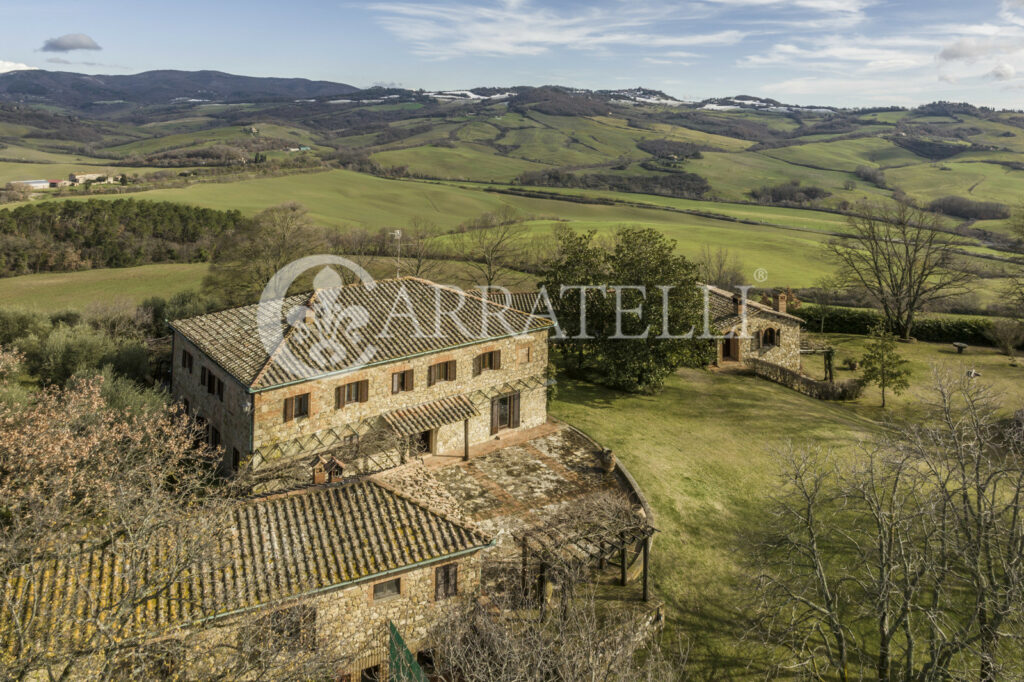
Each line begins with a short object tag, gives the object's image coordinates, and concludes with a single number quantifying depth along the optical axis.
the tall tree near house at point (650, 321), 39.09
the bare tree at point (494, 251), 62.78
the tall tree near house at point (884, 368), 41.25
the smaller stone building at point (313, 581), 13.77
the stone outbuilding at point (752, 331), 46.78
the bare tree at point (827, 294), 60.62
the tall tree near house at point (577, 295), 41.03
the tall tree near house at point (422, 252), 61.41
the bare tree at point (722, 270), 69.44
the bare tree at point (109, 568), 11.25
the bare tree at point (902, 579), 14.61
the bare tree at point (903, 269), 59.28
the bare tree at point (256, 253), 50.50
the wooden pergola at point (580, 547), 19.67
